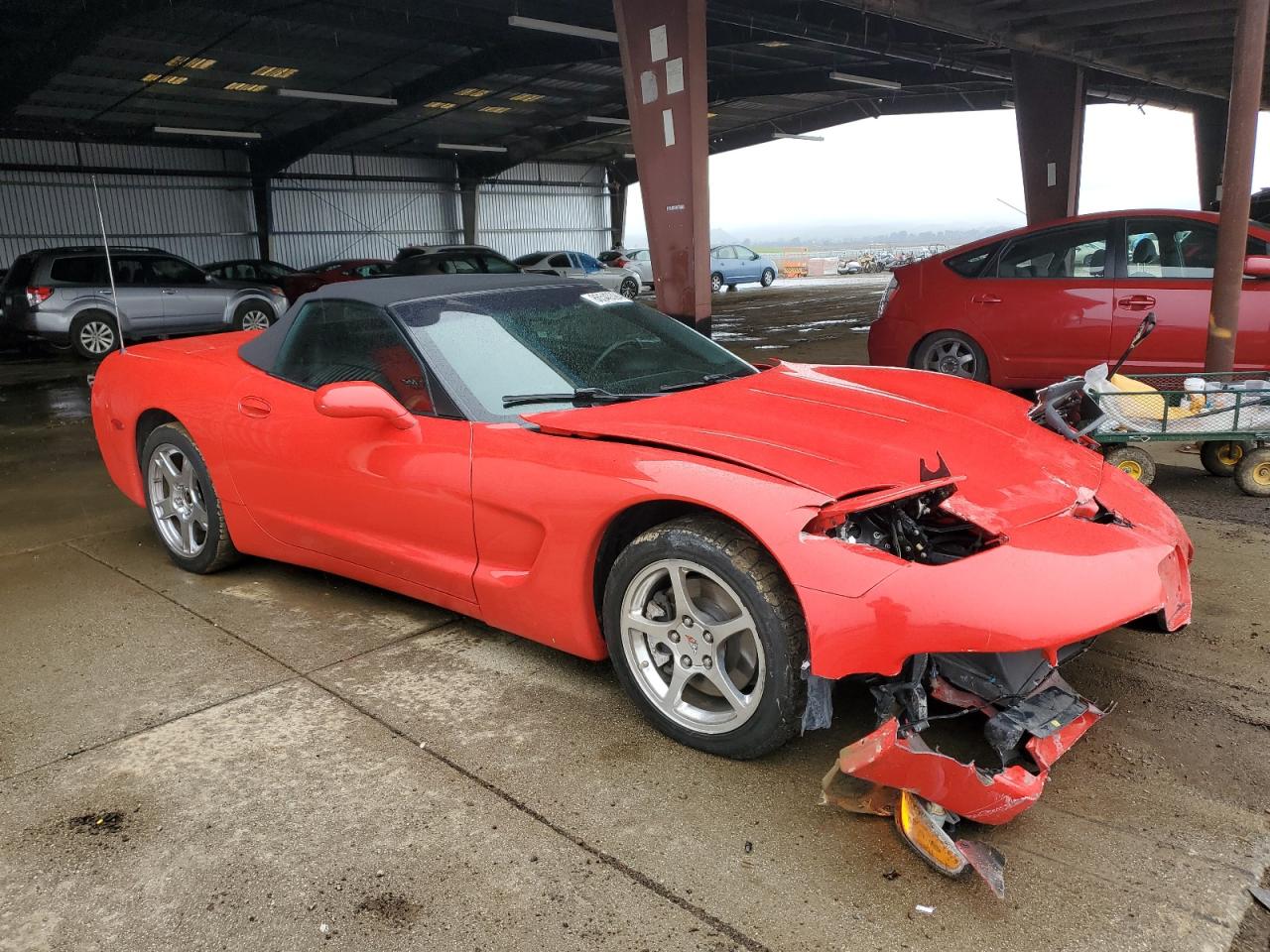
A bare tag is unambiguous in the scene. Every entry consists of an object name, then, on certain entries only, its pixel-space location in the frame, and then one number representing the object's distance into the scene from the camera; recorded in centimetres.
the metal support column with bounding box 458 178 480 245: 3150
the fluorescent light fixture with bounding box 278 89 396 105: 1894
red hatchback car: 655
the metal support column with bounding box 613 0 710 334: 906
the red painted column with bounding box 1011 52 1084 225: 1505
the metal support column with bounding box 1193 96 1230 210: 2344
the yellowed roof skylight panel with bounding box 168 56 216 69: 1784
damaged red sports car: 226
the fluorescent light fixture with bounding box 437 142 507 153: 2839
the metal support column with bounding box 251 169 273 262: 2692
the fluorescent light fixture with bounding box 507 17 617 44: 1463
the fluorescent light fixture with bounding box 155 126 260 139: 2273
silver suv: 1315
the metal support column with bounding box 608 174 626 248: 3716
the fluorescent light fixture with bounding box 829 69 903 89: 2119
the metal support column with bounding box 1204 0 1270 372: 562
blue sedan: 2898
